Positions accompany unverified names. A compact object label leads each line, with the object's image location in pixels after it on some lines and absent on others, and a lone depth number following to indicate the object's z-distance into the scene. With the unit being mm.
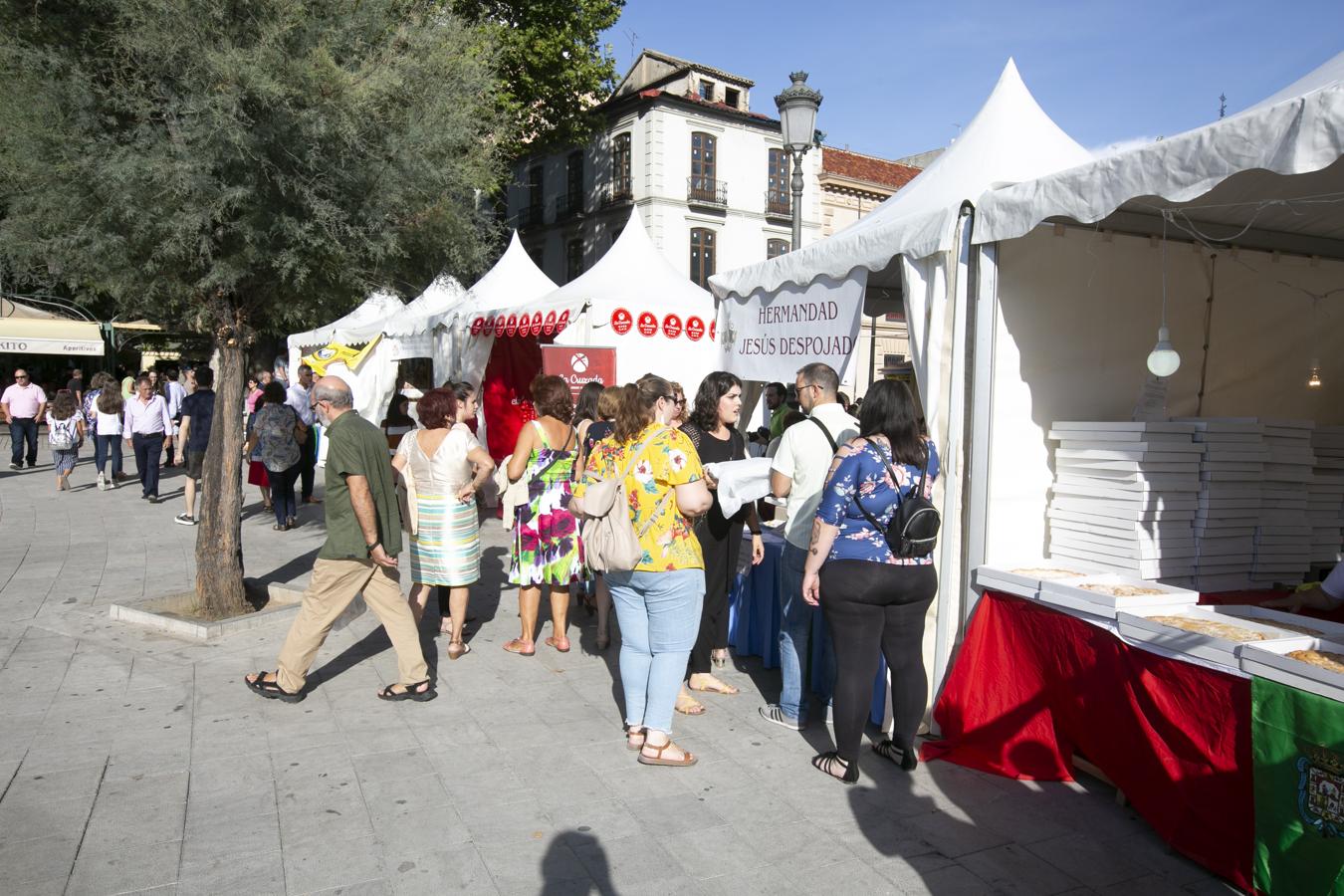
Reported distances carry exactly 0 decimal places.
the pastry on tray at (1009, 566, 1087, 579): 4086
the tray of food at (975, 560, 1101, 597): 3963
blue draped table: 5277
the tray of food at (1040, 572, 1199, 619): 3568
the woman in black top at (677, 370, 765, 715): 4836
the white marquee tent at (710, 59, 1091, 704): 4348
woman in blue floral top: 3717
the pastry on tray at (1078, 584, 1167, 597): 3711
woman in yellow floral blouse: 3891
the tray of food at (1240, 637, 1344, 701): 2768
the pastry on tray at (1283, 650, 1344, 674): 2865
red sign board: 8987
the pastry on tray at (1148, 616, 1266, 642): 3215
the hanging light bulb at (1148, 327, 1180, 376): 4277
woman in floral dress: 5551
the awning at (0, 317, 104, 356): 23359
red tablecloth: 3143
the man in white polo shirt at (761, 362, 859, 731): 4344
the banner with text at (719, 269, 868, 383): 5332
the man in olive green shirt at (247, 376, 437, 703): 4492
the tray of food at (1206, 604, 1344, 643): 3316
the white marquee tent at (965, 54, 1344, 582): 3684
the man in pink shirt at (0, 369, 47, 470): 14219
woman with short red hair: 5211
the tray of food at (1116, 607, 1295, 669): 3152
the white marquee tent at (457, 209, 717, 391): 9938
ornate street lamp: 8453
